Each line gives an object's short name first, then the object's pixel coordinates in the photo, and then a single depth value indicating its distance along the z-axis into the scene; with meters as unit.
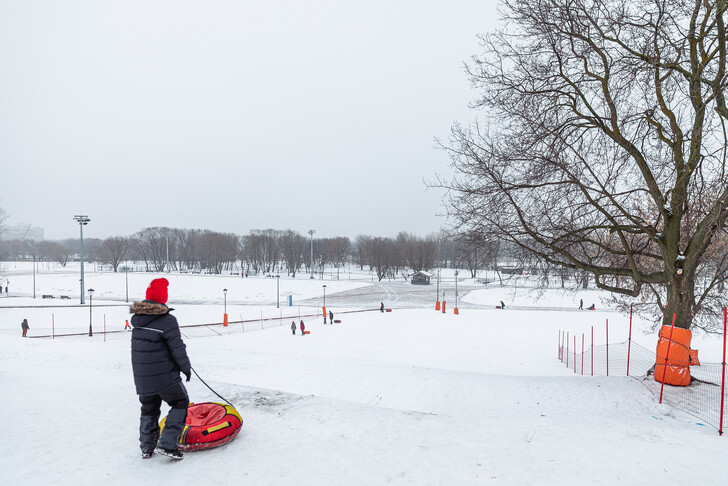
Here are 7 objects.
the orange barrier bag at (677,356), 8.29
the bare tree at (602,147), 7.82
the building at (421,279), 77.56
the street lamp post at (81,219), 53.11
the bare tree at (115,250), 115.14
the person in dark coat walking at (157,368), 4.27
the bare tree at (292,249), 111.29
